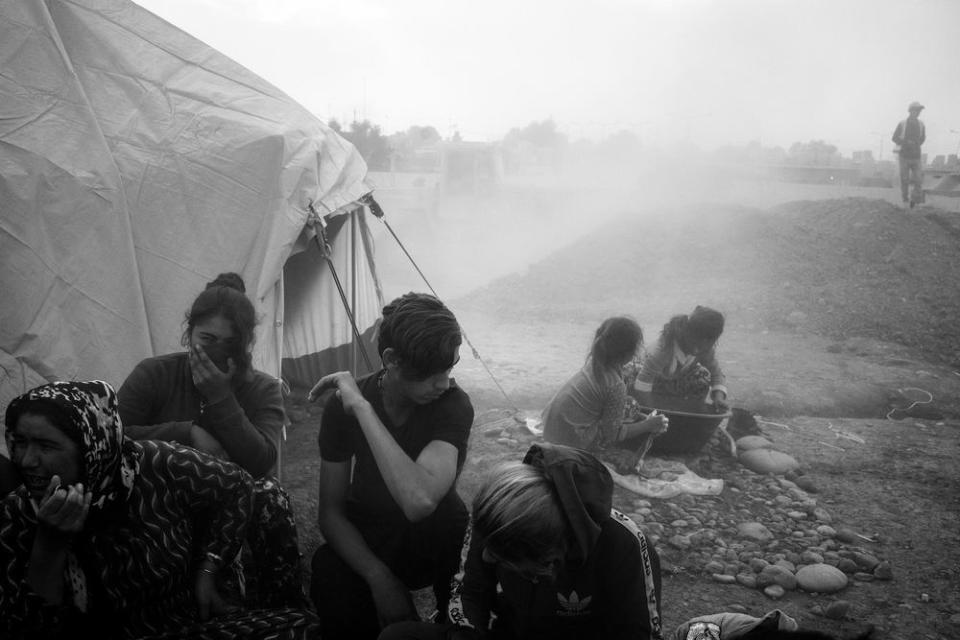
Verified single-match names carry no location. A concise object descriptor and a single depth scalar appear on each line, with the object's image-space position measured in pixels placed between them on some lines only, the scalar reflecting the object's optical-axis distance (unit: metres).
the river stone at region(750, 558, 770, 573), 3.56
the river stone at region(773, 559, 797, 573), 3.56
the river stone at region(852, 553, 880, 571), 3.59
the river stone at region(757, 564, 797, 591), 3.41
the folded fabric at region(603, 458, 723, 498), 4.26
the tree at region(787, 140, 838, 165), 30.38
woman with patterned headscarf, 1.70
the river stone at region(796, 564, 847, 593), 3.37
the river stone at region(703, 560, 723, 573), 3.54
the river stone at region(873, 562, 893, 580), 3.48
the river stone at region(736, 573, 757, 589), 3.43
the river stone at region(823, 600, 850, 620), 3.15
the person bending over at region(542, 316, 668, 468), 3.85
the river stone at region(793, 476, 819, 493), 4.52
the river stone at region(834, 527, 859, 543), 3.86
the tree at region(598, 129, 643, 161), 28.52
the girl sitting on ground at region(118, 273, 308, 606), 2.50
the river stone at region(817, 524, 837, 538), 3.91
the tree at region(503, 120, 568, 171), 29.06
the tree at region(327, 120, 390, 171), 31.91
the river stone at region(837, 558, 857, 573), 3.55
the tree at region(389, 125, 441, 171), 33.41
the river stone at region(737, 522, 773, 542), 3.86
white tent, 3.66
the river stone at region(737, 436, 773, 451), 5.02
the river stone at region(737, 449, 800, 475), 4.73
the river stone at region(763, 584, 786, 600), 3.34
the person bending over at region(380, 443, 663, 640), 1.67
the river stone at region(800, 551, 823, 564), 3.61
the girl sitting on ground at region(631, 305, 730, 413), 4.48
